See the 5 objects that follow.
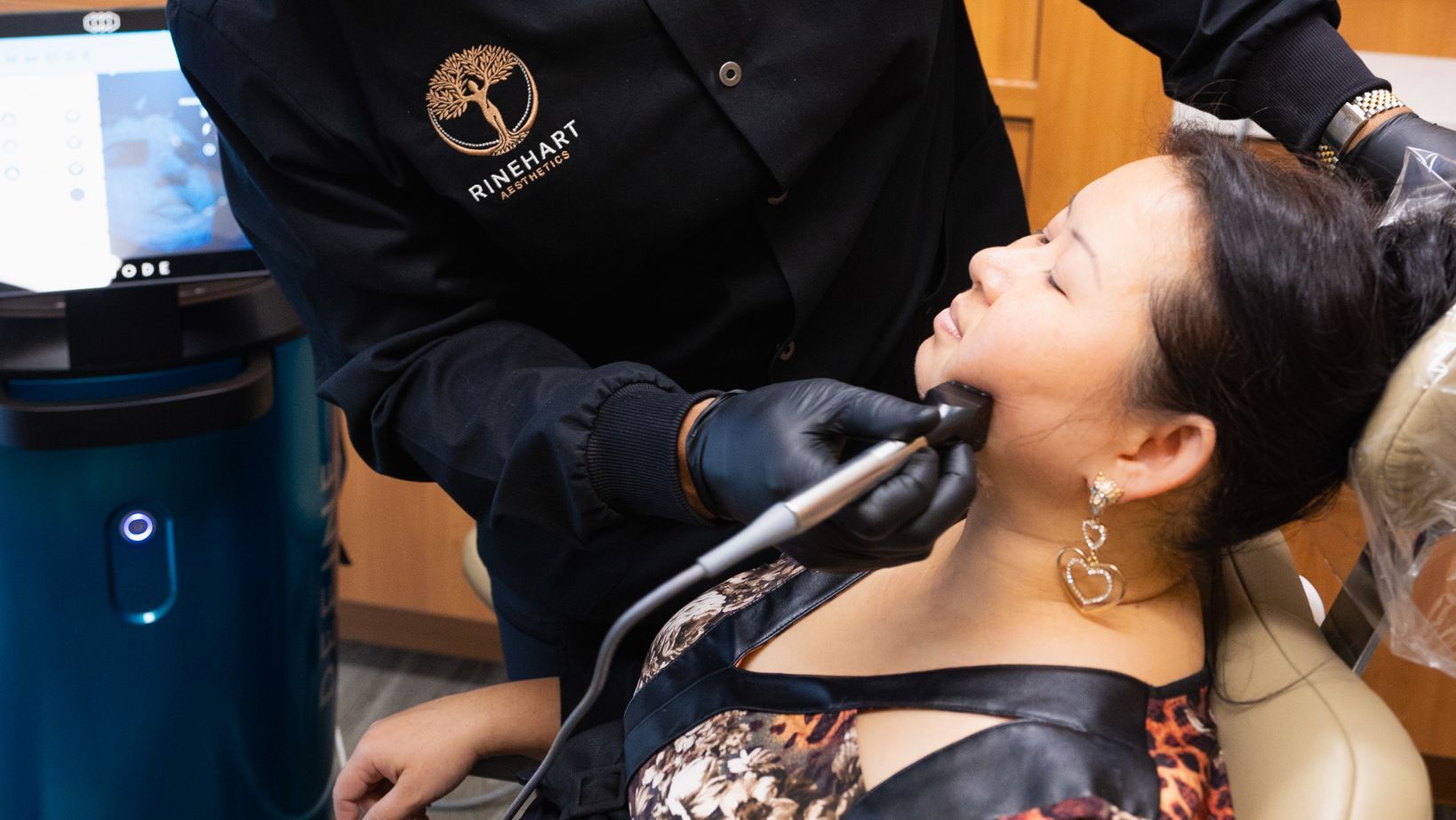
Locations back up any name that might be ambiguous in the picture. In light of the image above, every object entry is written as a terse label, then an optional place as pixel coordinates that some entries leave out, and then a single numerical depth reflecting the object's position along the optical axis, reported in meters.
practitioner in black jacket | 0.97
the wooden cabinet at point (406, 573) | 2.32
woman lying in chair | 0.83
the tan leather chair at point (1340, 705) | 0.76
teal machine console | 1.33
